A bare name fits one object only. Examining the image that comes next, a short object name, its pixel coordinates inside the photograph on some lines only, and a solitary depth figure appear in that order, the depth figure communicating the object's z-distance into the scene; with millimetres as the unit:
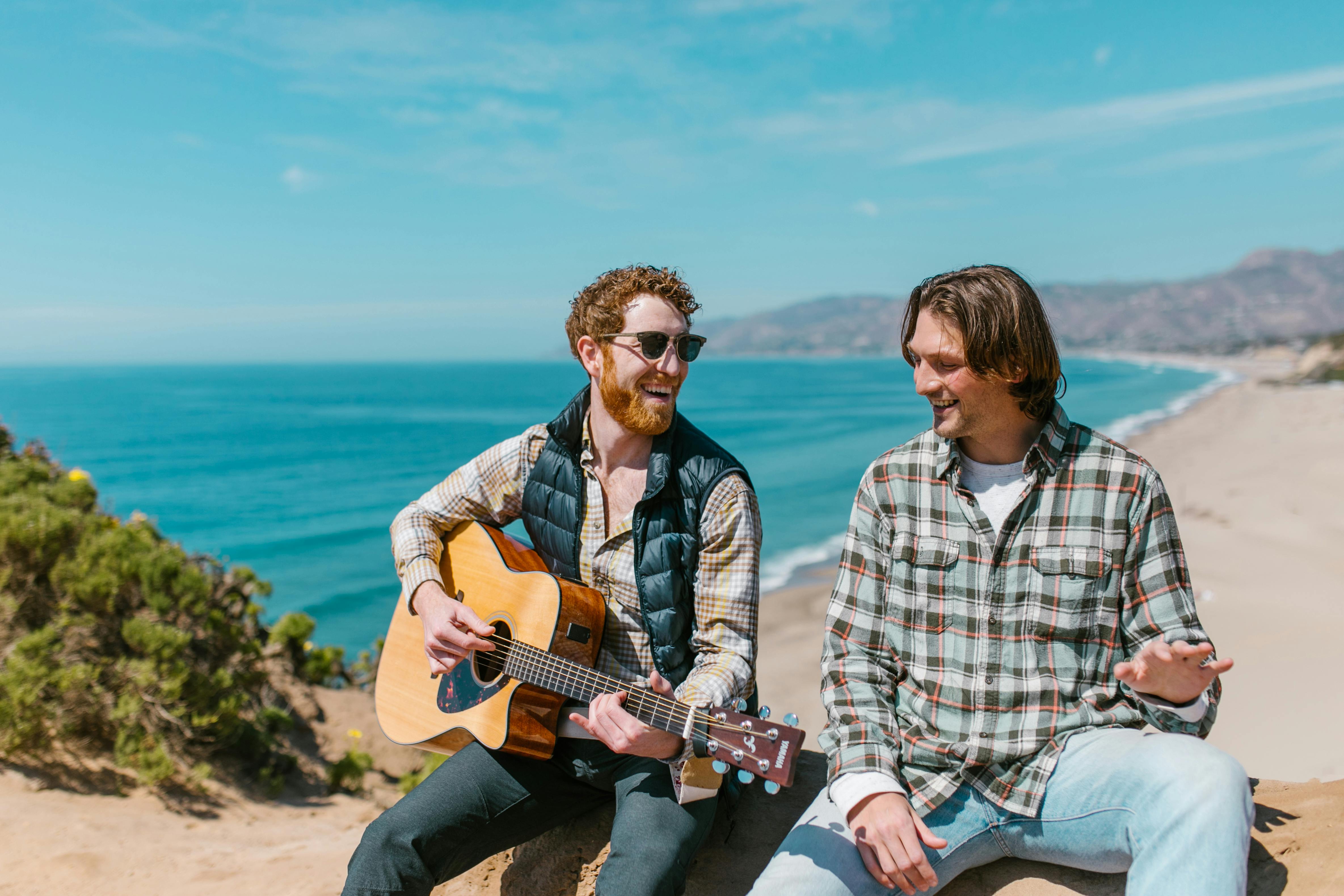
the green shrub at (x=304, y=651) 7977
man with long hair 2346
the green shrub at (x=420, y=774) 6523
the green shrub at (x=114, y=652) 4938
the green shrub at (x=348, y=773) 6355
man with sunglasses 2682
